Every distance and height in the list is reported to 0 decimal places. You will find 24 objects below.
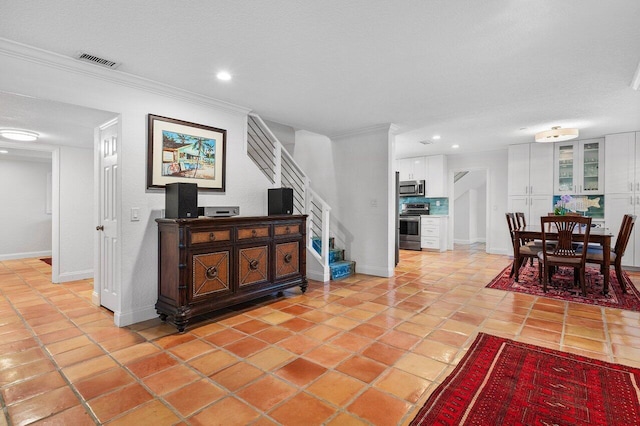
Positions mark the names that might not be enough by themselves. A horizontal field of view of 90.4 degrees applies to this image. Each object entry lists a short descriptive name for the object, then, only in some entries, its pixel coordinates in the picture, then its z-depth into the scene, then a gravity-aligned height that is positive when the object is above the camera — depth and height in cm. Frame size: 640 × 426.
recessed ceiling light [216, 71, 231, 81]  304 +129
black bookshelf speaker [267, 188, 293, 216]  411 +10
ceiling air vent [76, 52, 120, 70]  262 +126
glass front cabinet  608 +83
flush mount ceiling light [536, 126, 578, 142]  502 +120
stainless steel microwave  833 +55
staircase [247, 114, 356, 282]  470 +2
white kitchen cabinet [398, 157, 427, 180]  844 +110
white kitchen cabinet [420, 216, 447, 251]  786 -59
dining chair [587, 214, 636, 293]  402 -56
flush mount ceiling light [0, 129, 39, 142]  422 +98
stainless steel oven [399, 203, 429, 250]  812 -44
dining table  391 -38
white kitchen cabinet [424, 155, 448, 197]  810 +84
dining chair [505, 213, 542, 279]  460 -60
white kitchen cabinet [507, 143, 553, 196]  653 +84
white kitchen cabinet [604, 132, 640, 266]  562 +47
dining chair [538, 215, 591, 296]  385 -52
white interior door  323 -14
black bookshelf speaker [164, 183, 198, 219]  304 +8
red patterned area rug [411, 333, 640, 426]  171 -112
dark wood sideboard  297 -57
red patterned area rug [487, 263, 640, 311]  375 -107
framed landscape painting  329 +60
